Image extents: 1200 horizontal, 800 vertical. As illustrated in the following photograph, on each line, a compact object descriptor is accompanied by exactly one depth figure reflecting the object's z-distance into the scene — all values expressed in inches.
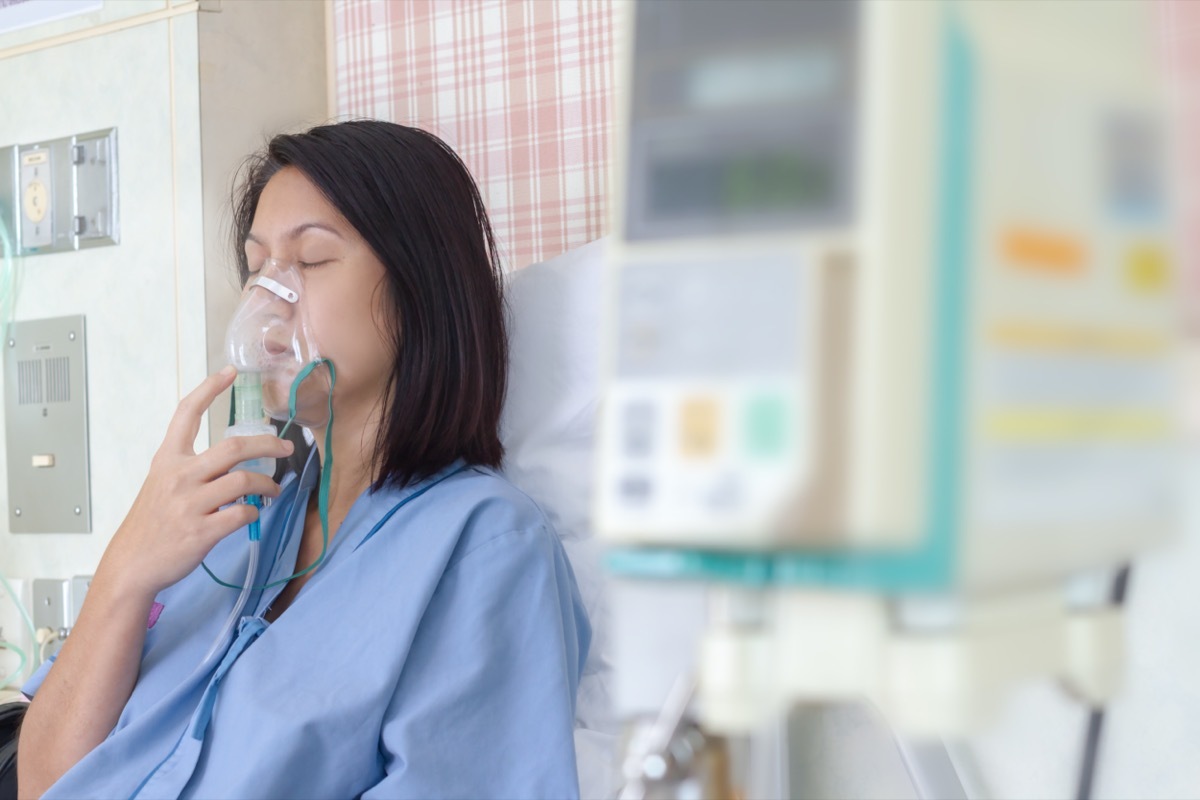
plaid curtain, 66.4
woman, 45.0
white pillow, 58.4
